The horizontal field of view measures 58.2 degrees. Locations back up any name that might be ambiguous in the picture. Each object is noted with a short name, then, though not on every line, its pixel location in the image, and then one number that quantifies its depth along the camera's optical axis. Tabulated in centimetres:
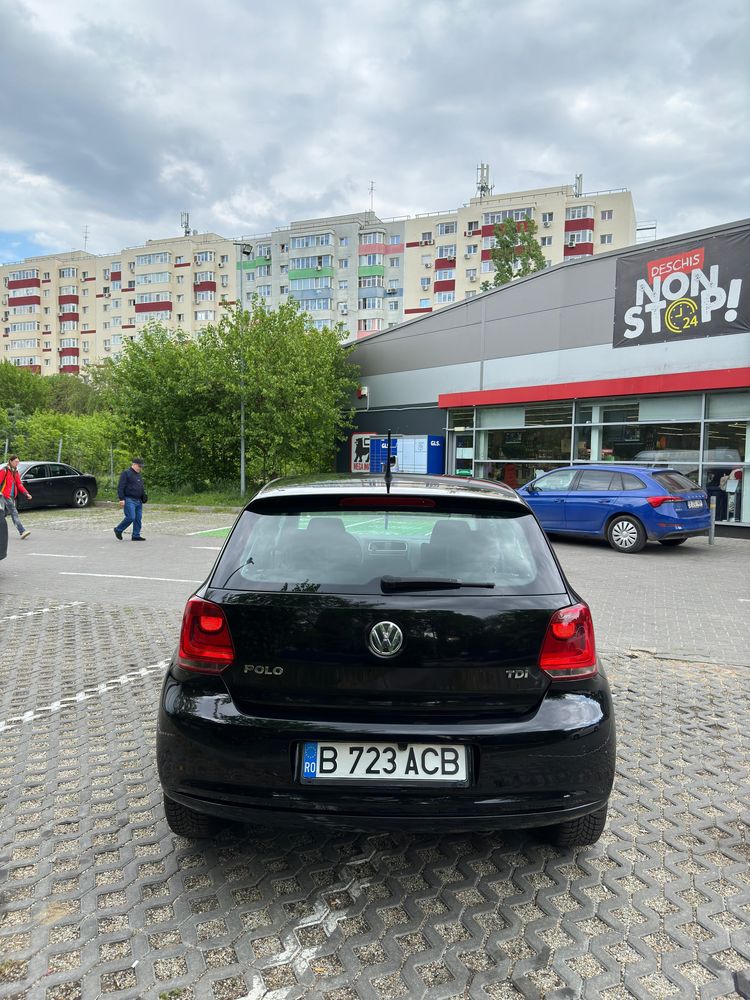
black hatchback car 231
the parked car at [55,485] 2002
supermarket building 1527
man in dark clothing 1354
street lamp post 2402
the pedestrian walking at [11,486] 1398
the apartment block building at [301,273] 6344
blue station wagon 1164
